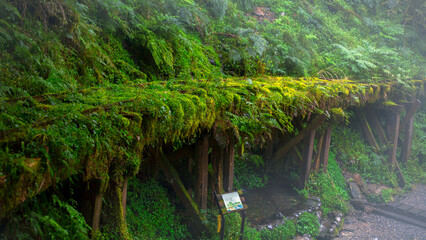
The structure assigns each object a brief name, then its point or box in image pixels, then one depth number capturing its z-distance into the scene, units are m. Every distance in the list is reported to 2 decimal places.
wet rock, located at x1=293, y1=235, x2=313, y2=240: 7.10
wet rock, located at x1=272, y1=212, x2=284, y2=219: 7.37
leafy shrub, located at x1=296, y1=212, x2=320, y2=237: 7.38
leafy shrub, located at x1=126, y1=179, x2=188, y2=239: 5.31
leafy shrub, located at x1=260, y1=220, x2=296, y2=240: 6.59
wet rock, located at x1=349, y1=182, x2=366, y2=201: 10.44
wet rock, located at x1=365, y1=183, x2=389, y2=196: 11.03
